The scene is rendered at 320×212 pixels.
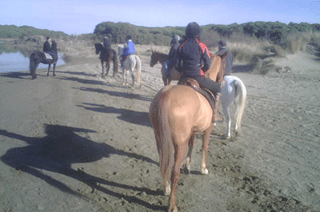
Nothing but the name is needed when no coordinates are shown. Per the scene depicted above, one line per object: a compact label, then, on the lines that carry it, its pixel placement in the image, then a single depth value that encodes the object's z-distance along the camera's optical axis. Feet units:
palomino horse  9.50
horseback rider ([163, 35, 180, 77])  23.88
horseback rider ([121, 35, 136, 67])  35.60
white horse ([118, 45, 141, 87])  35.70
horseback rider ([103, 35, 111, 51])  41.91
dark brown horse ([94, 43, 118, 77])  42.20
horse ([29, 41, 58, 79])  42.06
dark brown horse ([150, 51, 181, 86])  23.49
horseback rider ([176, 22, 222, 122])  11.85
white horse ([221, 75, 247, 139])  17.17
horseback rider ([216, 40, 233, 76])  21.16
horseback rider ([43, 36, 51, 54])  42.90
